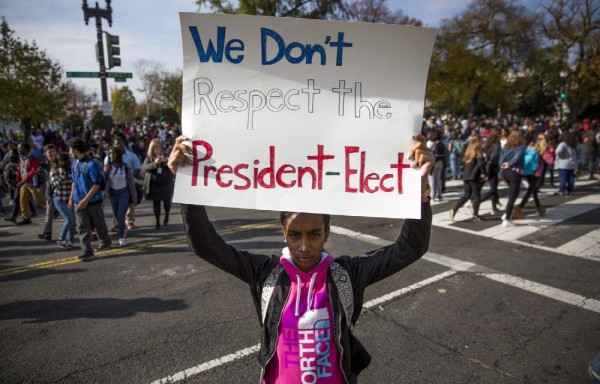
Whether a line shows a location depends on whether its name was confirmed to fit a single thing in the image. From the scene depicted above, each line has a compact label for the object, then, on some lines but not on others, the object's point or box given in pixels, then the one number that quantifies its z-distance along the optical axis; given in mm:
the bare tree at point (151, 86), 56125
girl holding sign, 1774
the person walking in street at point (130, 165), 7903
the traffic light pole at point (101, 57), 12891
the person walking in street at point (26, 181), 8242
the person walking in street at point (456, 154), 13141
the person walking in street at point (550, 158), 11098
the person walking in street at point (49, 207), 6620
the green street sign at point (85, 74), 11270
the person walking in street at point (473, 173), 7980
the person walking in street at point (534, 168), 7827
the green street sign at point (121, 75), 12336
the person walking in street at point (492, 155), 8023
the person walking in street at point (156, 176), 7508
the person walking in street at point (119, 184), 6875
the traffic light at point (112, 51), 12992
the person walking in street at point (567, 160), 10147
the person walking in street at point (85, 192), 5992
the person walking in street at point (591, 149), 13477
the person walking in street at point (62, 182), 6449
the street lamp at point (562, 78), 26689
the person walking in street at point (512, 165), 7672
